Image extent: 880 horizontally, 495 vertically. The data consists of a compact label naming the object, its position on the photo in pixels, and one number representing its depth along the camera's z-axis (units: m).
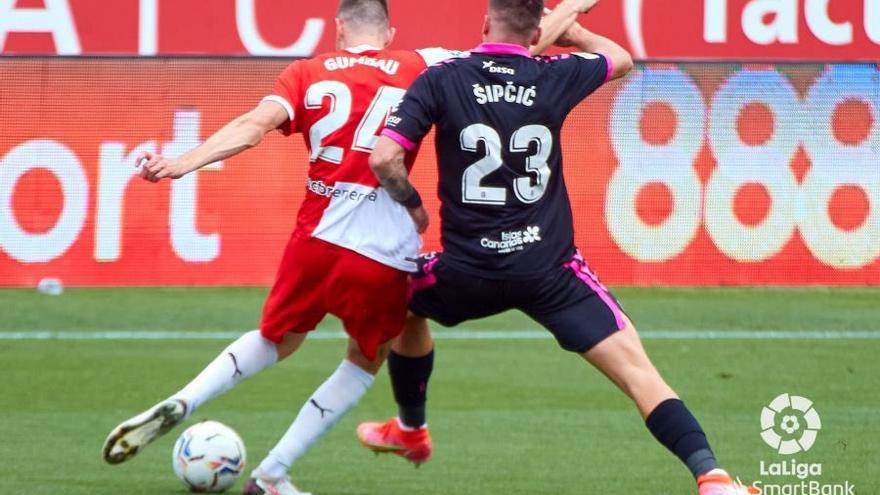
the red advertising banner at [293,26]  35.97
